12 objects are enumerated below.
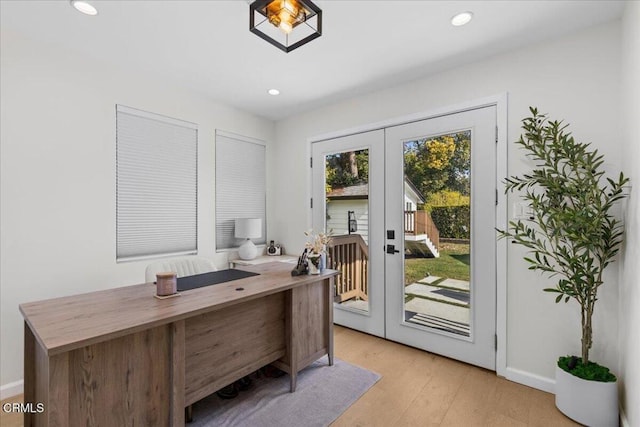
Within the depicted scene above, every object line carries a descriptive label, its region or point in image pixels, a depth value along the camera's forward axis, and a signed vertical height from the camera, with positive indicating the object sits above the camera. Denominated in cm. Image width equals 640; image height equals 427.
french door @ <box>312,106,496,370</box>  261 -18
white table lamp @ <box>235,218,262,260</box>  370 -25
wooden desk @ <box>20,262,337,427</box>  131 -74
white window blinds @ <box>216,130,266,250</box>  371 +38
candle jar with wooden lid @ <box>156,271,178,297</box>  181 -43
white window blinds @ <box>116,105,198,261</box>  287 +28
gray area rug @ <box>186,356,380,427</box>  196 -134
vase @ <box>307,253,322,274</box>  249 -41
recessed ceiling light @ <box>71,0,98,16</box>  196 +136
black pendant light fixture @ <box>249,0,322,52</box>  163 +111
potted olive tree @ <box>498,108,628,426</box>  185 -13
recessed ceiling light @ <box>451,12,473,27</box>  205 +134
